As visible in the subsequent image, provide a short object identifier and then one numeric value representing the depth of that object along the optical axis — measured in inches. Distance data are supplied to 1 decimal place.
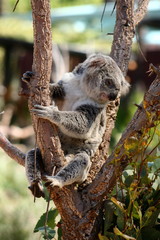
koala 211.7
